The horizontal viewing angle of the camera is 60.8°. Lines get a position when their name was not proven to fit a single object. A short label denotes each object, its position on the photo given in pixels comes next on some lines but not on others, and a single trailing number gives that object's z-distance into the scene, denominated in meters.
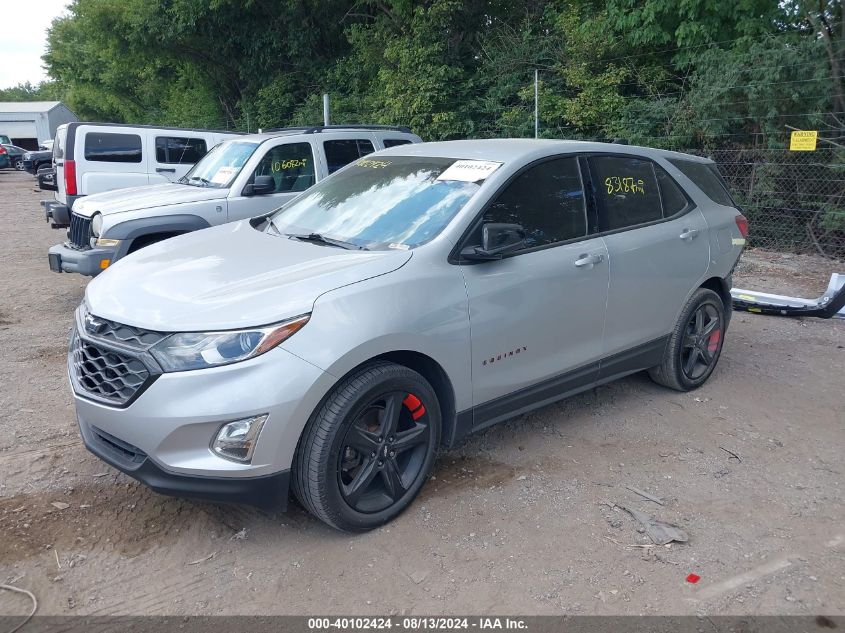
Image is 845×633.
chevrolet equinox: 3.05
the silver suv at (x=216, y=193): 6.88
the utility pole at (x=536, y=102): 11.46
